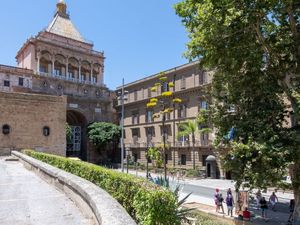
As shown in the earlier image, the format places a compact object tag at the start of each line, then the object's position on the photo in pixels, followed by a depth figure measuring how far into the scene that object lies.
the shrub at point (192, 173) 27.77
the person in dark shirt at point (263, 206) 12.58
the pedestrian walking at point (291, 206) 12.31
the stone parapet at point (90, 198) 2.90
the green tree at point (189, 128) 28.68
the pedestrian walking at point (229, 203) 13.25
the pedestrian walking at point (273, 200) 14.12
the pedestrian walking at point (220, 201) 13.60
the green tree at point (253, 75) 9.50
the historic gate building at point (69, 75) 35.84
